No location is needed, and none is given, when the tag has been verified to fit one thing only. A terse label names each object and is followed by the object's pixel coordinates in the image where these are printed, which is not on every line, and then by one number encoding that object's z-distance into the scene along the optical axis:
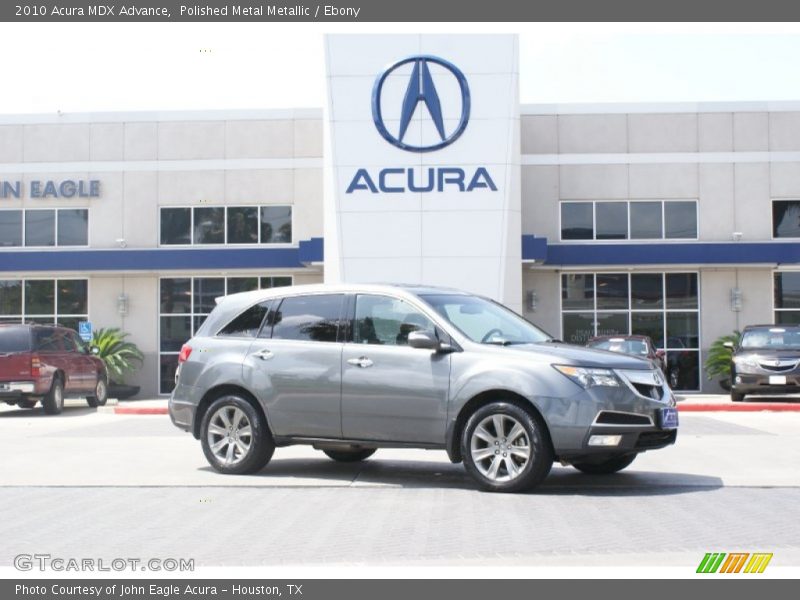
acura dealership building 31.12
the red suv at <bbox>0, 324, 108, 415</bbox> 22.06
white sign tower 29.19
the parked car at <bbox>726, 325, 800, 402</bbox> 24.50
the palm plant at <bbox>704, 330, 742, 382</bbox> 30.31
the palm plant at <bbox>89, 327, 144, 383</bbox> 30.52
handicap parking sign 28.59
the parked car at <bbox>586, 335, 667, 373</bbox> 26.69
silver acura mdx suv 10.07
